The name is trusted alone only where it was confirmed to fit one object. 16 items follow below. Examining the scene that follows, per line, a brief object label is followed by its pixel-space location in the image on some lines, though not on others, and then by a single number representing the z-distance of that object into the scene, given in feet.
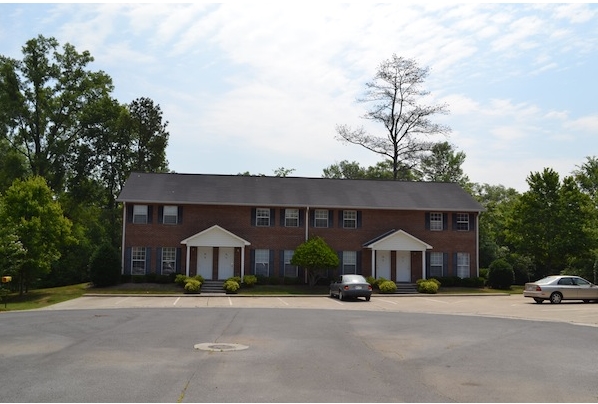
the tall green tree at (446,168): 238.27
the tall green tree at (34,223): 118.52
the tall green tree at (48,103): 169.07
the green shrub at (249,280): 129.90
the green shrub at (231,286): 123.13
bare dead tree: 188.03
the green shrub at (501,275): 140.26
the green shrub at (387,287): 126.93
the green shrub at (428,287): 129.80
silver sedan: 100.01
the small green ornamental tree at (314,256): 127.95
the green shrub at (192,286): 120.11
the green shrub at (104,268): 128.36
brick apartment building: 134.82
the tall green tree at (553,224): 142.82
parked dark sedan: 106.01
